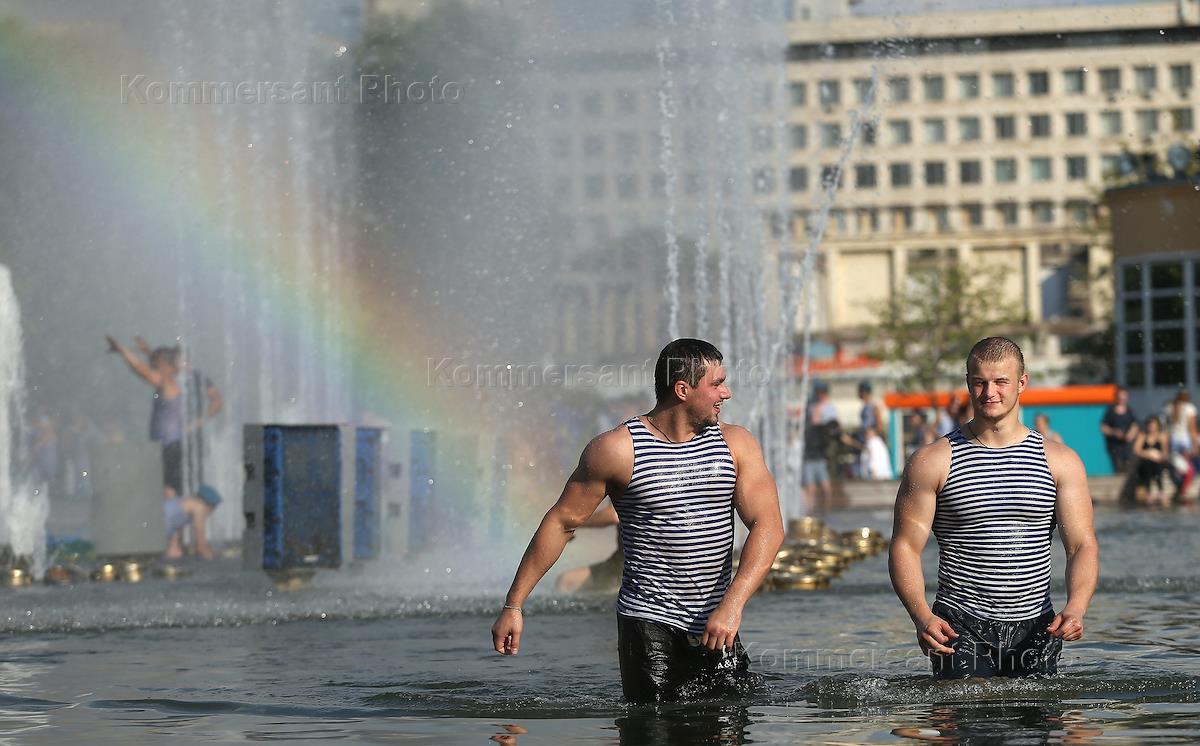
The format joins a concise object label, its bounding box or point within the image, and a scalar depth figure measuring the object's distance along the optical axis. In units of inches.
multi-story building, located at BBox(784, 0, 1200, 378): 3531.0
